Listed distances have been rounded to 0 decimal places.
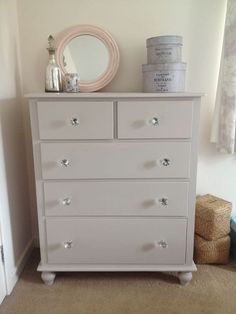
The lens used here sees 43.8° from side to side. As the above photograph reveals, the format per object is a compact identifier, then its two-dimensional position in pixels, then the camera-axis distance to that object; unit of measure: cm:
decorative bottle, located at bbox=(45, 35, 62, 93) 160
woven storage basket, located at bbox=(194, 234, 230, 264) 181
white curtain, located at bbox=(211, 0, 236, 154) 163
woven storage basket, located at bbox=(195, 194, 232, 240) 176
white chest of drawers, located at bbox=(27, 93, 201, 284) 142
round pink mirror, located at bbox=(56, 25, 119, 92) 173
